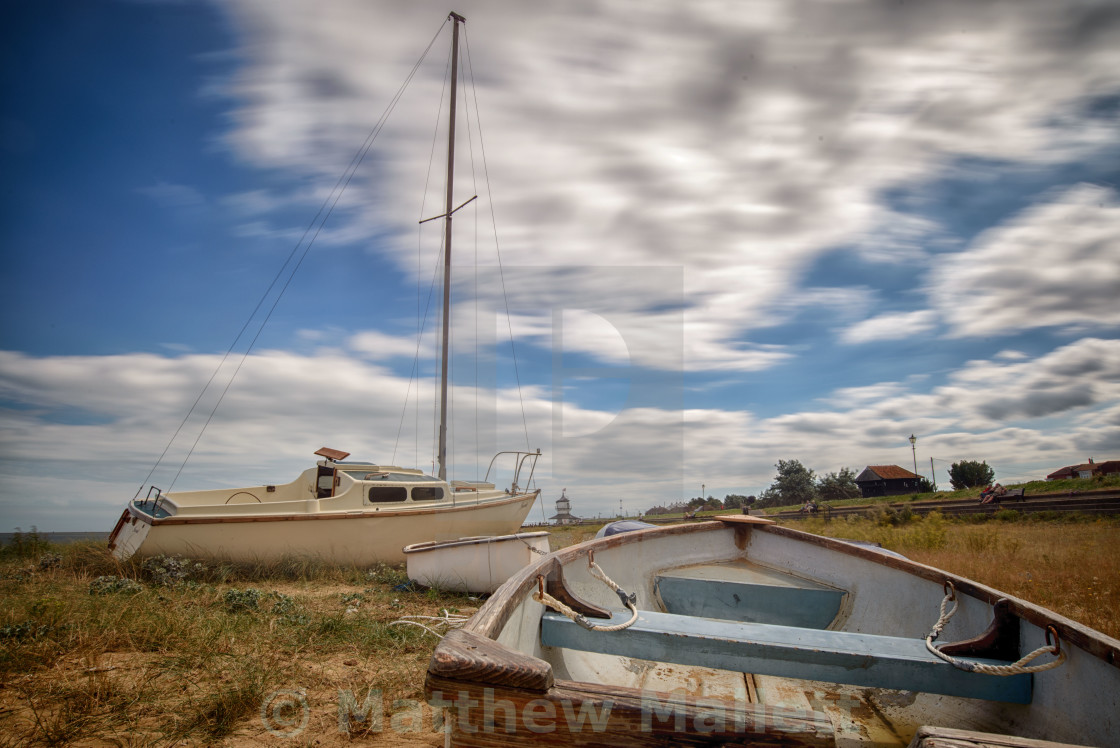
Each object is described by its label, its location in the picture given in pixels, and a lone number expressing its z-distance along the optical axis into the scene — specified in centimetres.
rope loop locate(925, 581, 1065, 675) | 229
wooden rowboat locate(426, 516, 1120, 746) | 162
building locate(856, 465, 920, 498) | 5075
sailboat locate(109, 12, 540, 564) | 945
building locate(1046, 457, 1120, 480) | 4990
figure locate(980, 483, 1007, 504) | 2580
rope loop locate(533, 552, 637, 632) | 275
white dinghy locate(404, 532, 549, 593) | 834
